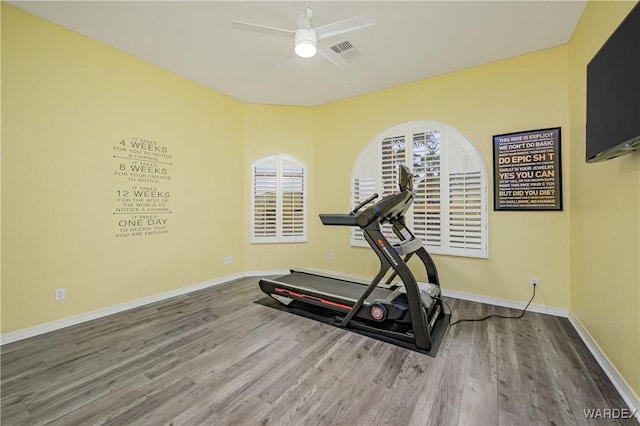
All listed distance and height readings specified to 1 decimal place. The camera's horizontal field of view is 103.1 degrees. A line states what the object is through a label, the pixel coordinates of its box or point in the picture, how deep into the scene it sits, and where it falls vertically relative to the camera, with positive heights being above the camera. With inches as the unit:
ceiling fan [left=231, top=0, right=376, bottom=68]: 80.4 +61.2
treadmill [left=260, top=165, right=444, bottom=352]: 86.1 -34.8
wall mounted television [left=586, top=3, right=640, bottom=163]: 51.7 +28.2
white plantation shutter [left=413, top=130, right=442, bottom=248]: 134.3 +14.1
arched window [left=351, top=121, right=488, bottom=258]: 125.1 +16.8
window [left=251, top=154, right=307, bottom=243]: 172.7 +9.2
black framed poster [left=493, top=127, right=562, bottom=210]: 108.5 +19.7
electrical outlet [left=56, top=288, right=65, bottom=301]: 98.6 -31.9
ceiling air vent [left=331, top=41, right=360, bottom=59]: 108.8 +73.0
